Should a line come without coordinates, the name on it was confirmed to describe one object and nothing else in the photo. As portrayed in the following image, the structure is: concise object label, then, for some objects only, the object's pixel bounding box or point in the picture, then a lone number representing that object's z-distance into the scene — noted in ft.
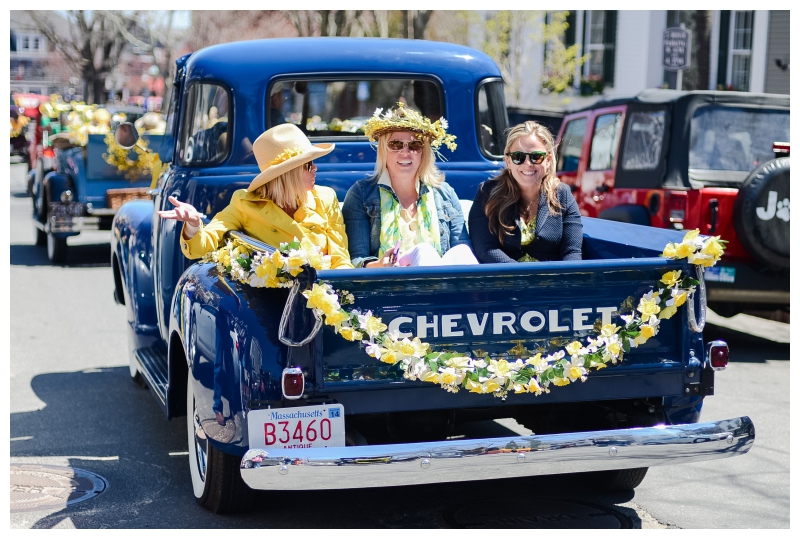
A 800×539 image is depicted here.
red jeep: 24.66
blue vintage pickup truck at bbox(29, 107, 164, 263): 43.06
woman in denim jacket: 16.55
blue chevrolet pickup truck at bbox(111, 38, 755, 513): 12.25
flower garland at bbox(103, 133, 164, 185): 42.69
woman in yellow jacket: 15.81
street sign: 40.42
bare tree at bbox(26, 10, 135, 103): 116.26
